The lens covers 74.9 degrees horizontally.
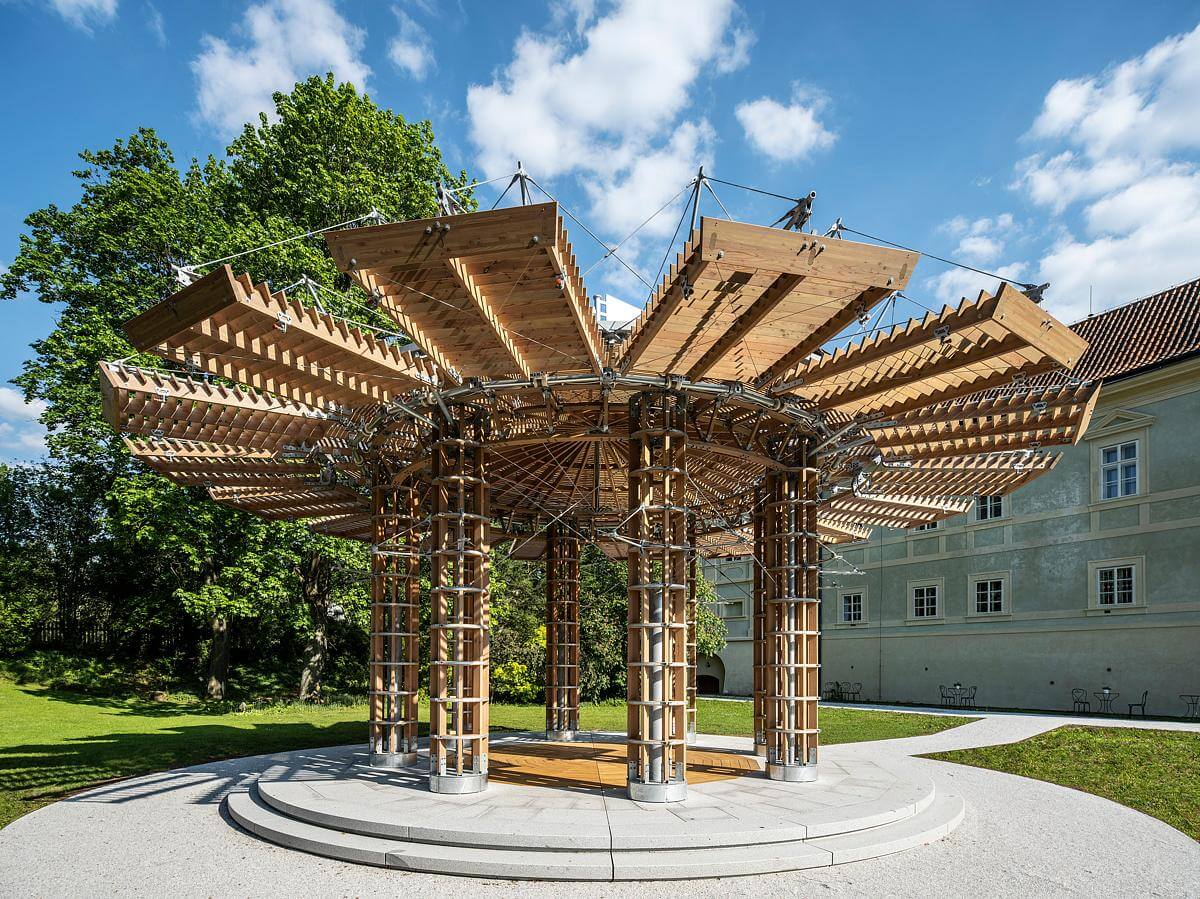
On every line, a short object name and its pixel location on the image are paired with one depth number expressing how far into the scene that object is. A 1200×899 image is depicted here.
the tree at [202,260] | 23.66
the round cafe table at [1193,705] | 24.61
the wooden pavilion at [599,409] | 7.91
